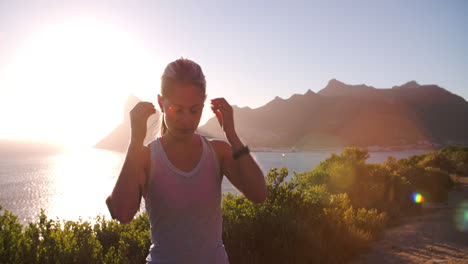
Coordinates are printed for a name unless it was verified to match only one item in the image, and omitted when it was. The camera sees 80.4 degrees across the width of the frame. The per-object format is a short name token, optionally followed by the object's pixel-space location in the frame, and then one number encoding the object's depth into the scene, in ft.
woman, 4.53
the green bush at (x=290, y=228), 19.07
